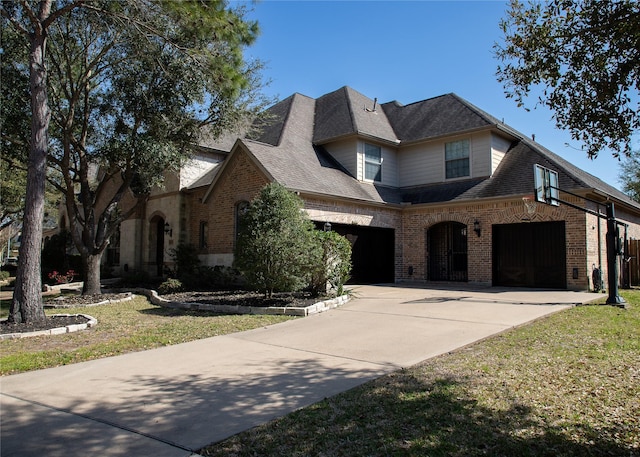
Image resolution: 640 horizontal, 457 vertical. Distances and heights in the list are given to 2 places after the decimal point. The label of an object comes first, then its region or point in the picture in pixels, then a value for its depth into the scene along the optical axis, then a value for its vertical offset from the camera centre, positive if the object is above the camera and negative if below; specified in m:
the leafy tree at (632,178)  37.19 +6.18
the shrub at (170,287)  14.62 -1.08
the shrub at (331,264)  12.05 -0.30
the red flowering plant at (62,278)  18.03 -0.97
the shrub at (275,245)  10.85 +0.20
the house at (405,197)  15.60 +2.12
